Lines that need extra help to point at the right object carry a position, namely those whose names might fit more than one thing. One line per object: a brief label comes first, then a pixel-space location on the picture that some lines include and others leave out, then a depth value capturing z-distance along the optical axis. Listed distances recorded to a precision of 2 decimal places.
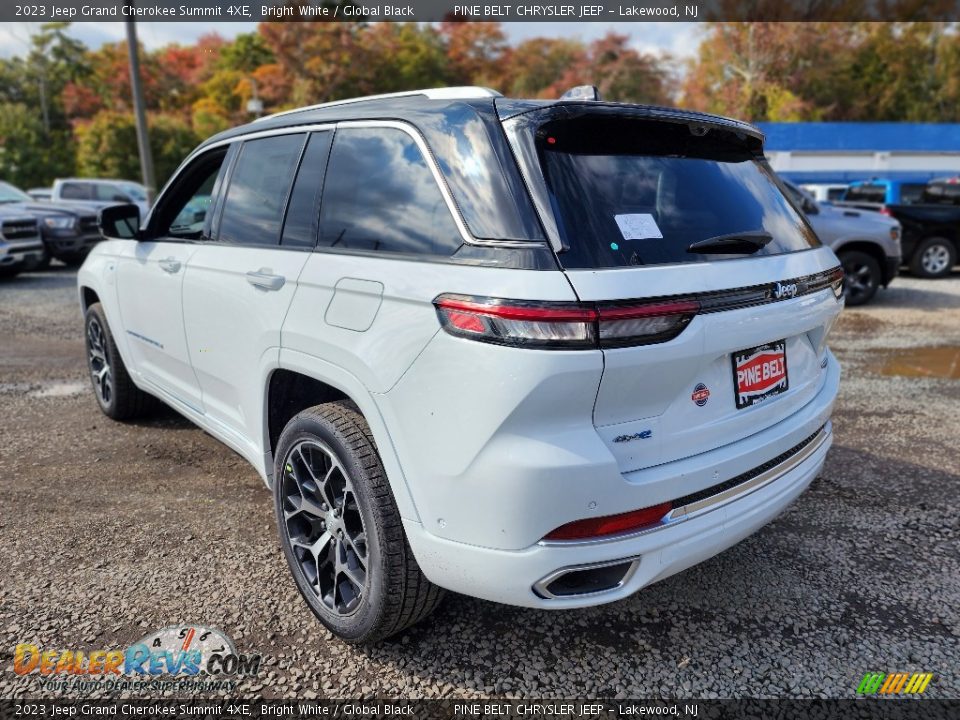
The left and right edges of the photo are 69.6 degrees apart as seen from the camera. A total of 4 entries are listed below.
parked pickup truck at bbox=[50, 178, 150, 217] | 15.60
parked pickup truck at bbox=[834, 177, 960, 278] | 11.44
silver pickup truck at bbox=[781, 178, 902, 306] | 8.88
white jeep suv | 1.85
